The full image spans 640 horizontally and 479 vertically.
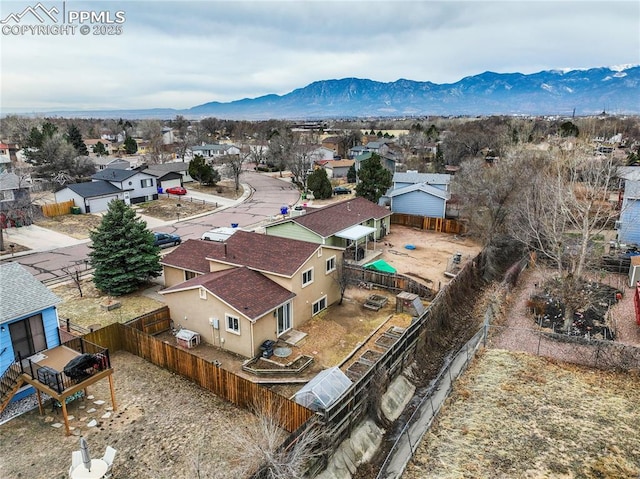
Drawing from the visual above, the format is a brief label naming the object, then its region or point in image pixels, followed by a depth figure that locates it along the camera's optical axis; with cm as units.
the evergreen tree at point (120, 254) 2438
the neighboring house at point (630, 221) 3102
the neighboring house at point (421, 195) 4062
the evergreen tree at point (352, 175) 6291
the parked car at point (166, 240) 3353
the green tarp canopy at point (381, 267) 2716
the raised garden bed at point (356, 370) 1647
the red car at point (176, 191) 5319
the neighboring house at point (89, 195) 4403
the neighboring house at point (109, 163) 6399
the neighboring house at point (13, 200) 3894
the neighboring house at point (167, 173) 5334
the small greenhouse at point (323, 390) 1362
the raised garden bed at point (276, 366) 1697
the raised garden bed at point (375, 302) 2312
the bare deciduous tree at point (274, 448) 1068
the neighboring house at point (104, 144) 9721
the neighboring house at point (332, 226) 2888
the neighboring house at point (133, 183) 4775
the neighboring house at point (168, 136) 11256
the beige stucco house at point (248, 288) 1823
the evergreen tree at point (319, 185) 5200
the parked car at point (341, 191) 5572
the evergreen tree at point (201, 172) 5978
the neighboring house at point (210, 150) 8950
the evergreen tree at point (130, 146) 9050
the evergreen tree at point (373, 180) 4341
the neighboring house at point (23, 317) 1426
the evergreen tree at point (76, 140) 7955
